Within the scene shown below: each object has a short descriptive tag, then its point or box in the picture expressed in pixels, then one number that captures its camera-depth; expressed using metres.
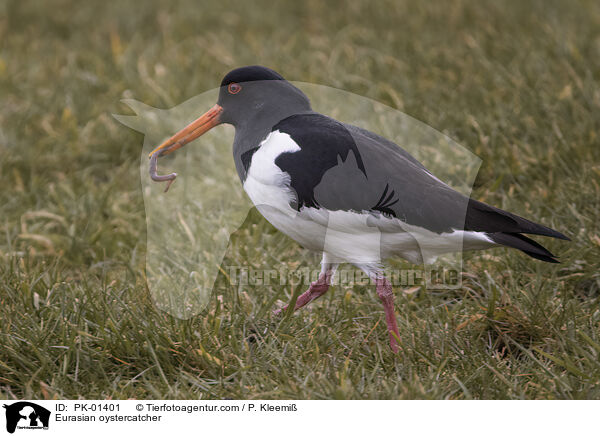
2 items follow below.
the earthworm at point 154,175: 6.92
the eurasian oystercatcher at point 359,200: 6.50
